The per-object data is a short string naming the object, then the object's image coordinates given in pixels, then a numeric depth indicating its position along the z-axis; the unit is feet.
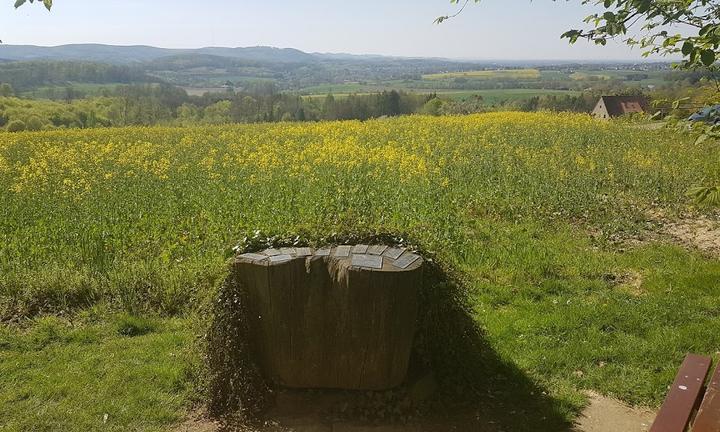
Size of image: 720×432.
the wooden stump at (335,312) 12.51
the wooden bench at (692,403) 8.32
